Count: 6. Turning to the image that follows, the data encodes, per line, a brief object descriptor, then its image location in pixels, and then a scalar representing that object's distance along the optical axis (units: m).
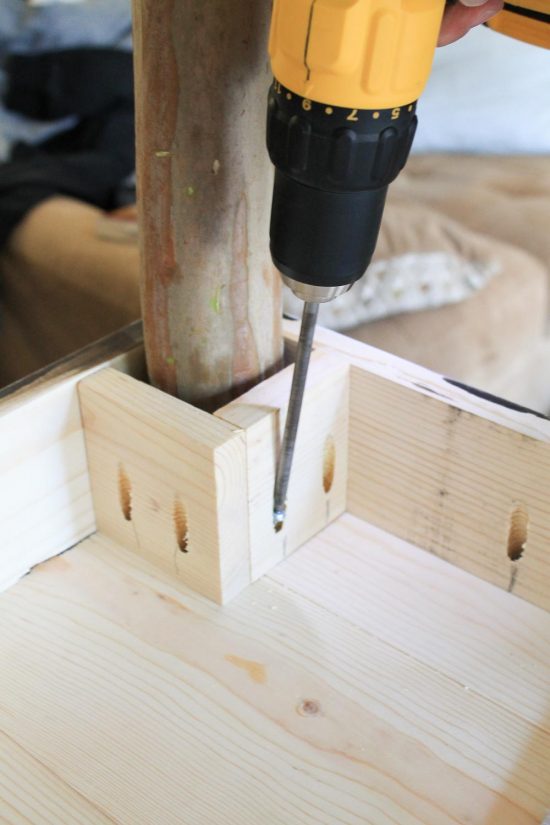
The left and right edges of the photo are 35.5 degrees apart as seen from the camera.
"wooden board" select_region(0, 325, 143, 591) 0.54
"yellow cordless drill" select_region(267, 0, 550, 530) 0.36
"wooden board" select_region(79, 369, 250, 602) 0.51
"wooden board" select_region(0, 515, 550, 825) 0.45
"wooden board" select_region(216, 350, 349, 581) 0.54
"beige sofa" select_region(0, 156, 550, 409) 1.15
